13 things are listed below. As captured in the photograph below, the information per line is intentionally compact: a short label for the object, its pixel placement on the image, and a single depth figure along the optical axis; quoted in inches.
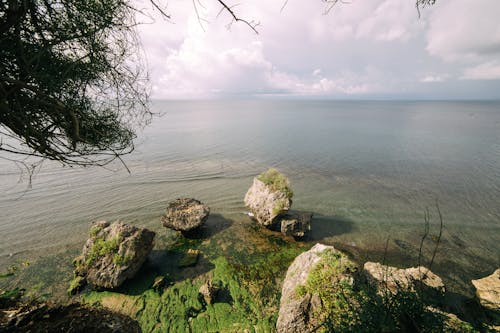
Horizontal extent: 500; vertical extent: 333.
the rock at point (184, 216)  534.6
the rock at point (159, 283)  384.8
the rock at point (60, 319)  134.0
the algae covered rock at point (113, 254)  377.1
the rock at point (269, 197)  566.3
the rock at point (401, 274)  347.3
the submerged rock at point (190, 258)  443.2
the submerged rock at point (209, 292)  357.4
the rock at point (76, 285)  381.1
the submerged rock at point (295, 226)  538.0
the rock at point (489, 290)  342.6
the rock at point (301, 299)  265.1
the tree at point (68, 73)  133.6
